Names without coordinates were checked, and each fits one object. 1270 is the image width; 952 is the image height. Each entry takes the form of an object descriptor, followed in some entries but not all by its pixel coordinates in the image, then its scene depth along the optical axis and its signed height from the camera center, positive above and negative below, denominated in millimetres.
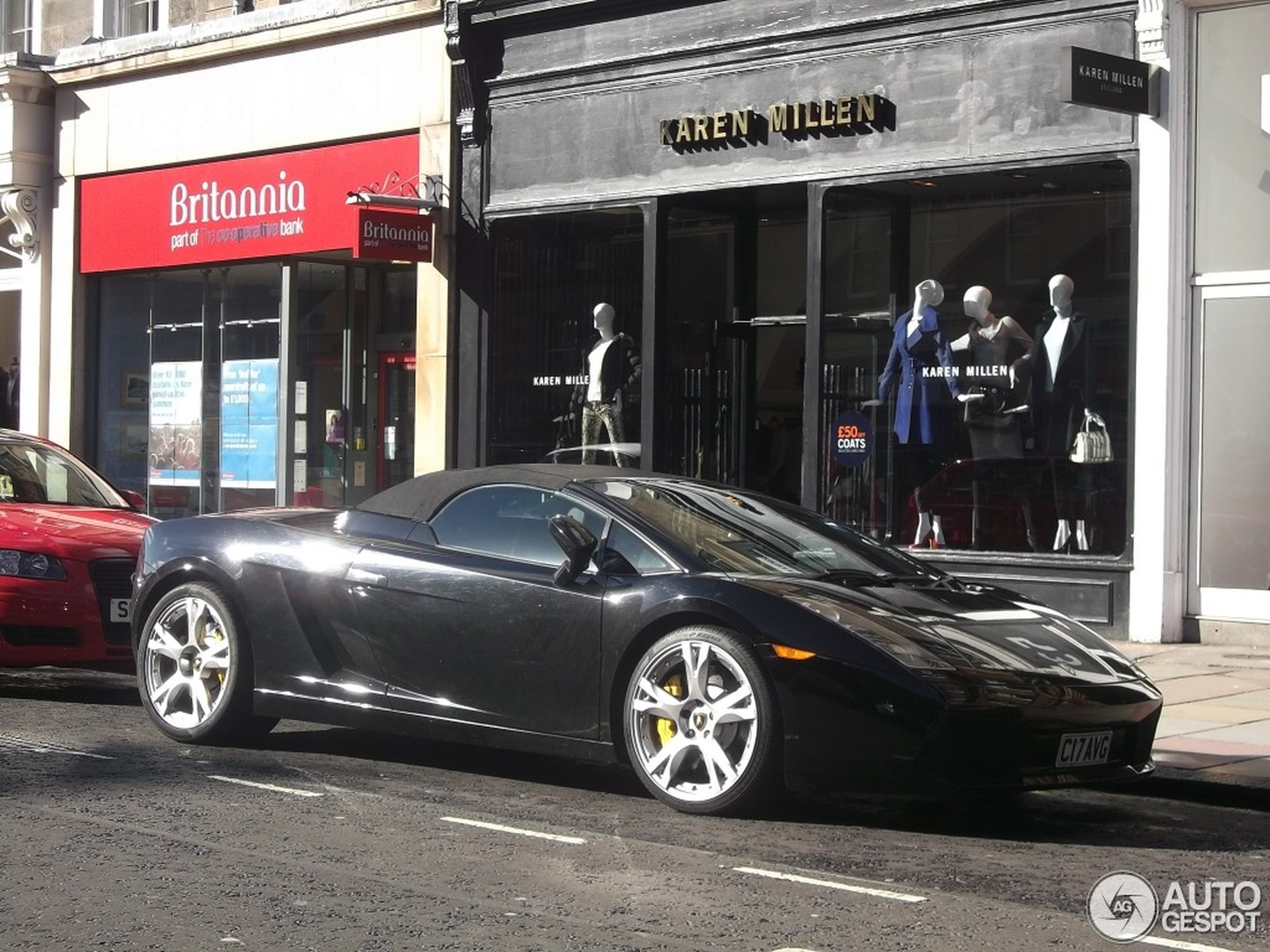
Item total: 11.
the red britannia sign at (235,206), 18859 +3095
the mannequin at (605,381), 16812 +999
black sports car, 6703 -622
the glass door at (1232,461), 12984 +243
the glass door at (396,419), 19406 +728
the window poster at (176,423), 21125 +726
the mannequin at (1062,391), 13766 +774
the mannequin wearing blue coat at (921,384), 14602 +863
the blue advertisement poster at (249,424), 20203 +691
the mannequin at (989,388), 14164 +817
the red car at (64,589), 10133 -583
